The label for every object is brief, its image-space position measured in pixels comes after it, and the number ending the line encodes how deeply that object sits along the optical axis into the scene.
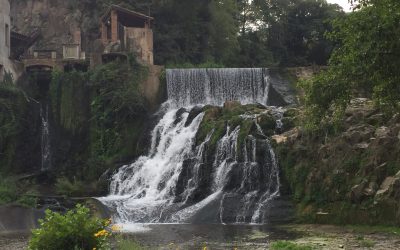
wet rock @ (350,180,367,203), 22.27
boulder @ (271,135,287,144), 28.08
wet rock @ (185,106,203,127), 34.12
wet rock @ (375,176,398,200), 21.17
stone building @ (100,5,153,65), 43.62
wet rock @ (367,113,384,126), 25.39
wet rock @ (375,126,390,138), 23.16
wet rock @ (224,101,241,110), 33.22
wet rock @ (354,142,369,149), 23.84
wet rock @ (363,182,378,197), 21.92
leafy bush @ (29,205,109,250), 11.48
